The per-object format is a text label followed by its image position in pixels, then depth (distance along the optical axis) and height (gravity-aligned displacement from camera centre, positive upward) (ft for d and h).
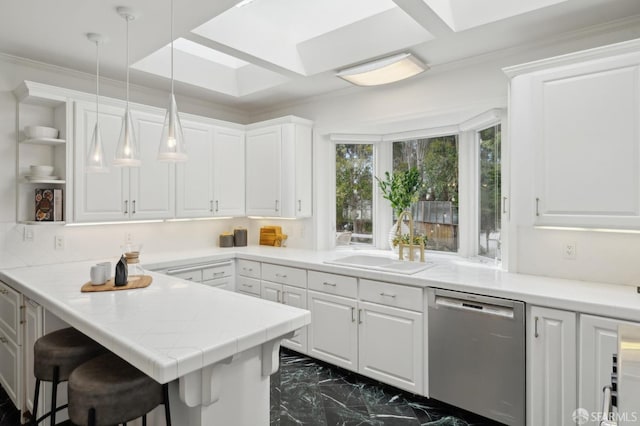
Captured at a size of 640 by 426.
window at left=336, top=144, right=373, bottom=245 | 13.53 +0.68
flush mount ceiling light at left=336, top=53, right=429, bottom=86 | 9.13 +3.62
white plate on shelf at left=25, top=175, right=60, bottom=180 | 9.15 +0.88
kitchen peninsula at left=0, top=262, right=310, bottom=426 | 4.41 -1.57
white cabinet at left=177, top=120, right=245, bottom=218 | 11.91 +1.33
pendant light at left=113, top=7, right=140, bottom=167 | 6.47 +1.12
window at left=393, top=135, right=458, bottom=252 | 11.70 +0.73
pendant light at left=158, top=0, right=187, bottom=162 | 5.79 +1.14
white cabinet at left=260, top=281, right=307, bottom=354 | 10.64 -2.48
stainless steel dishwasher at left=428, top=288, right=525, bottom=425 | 7.07 -2.82
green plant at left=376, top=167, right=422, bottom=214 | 11.23 +0.71
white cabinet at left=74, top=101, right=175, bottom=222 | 9.59 +0.94
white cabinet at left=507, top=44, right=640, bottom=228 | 6.55 +1.43
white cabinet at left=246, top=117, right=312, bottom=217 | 12.50 +1.54
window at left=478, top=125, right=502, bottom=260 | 10.20 +0.55
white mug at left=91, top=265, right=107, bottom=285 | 7.23 -1.21
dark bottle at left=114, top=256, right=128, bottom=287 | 7.22 -1.20
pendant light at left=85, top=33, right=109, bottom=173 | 6.96 +1.02
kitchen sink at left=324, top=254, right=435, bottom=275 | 9.20 -1.39
